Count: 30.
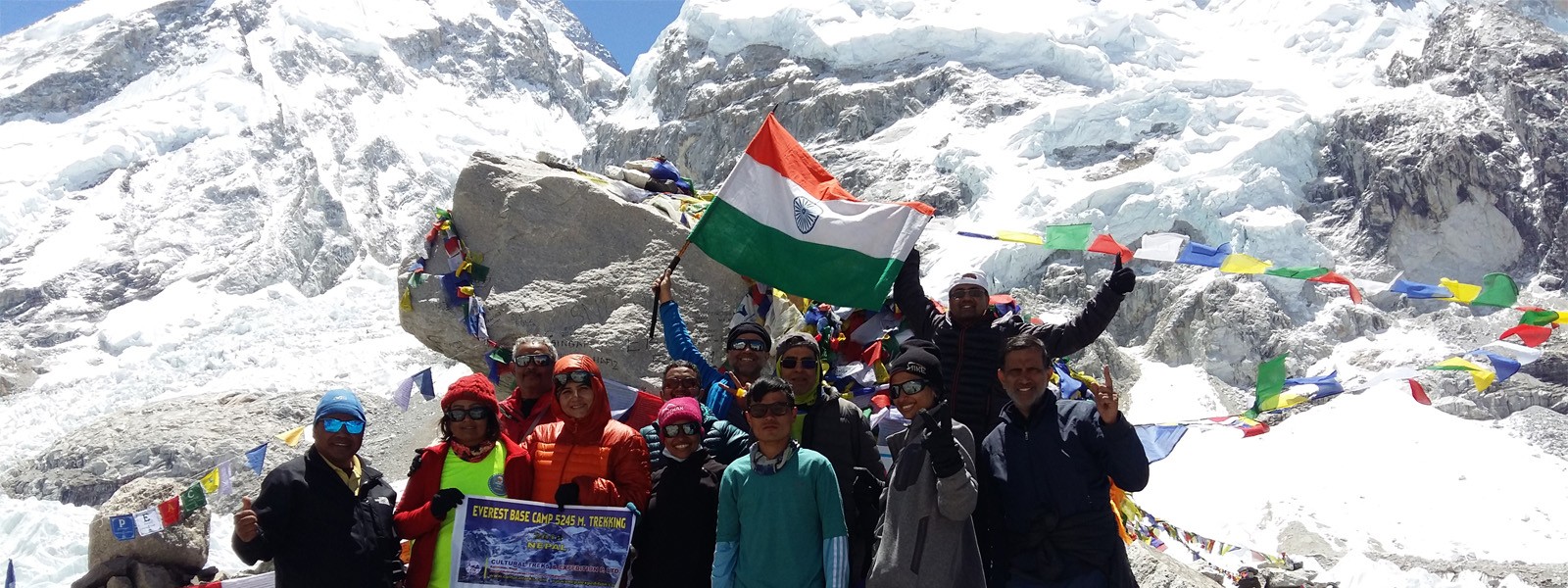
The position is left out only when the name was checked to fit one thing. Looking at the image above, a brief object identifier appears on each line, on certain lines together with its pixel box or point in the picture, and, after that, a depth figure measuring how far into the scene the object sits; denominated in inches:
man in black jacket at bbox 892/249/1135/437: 203.2
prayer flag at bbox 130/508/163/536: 255.3
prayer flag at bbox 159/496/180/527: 268.2
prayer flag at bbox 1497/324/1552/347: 329.4
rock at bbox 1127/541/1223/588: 260.4
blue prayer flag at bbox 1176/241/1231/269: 314.0
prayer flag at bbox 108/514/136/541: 259.3
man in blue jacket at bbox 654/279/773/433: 204.8
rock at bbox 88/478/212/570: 277.6
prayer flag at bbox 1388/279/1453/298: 313.7
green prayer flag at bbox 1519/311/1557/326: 308.4
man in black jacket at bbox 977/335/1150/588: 151.6
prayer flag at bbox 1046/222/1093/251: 318.7
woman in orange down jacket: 172.9
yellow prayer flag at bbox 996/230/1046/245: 350.0
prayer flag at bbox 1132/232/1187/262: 301.6
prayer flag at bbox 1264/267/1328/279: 321.7
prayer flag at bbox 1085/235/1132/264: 305.1
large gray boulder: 312.5
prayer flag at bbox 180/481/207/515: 269.0
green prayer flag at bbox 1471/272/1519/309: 296.8
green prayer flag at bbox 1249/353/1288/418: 334.0
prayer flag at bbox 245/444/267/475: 332.0
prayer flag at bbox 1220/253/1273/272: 332.8
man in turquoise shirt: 154.2
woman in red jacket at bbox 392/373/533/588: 170.1
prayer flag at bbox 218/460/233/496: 310.2
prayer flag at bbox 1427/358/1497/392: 323.0
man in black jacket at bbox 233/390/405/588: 159.6
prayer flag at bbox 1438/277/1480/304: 307.3
